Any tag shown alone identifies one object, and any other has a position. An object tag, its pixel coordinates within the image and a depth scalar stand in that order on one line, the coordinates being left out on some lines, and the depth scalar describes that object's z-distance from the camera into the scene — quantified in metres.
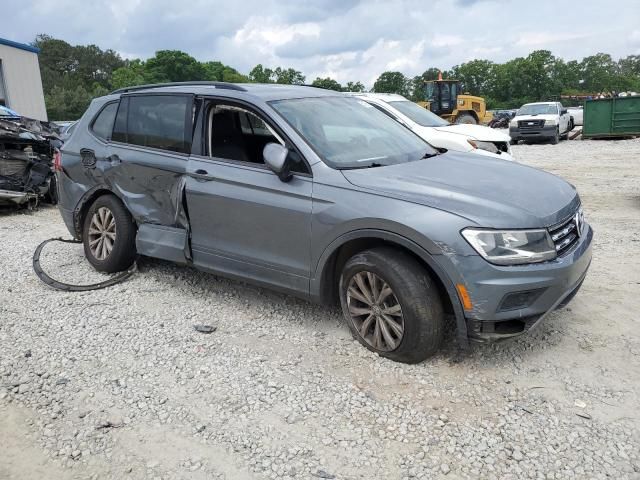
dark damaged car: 8.71
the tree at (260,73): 105.25
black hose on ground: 5.13
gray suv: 3.27
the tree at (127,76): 82.19
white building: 19.81
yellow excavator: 24.83
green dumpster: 19.69
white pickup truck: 20.73
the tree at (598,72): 84.20
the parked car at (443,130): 8.66
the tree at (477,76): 91.00
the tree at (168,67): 87.14
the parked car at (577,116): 30.09
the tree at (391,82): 92.38
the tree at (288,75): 96.56
